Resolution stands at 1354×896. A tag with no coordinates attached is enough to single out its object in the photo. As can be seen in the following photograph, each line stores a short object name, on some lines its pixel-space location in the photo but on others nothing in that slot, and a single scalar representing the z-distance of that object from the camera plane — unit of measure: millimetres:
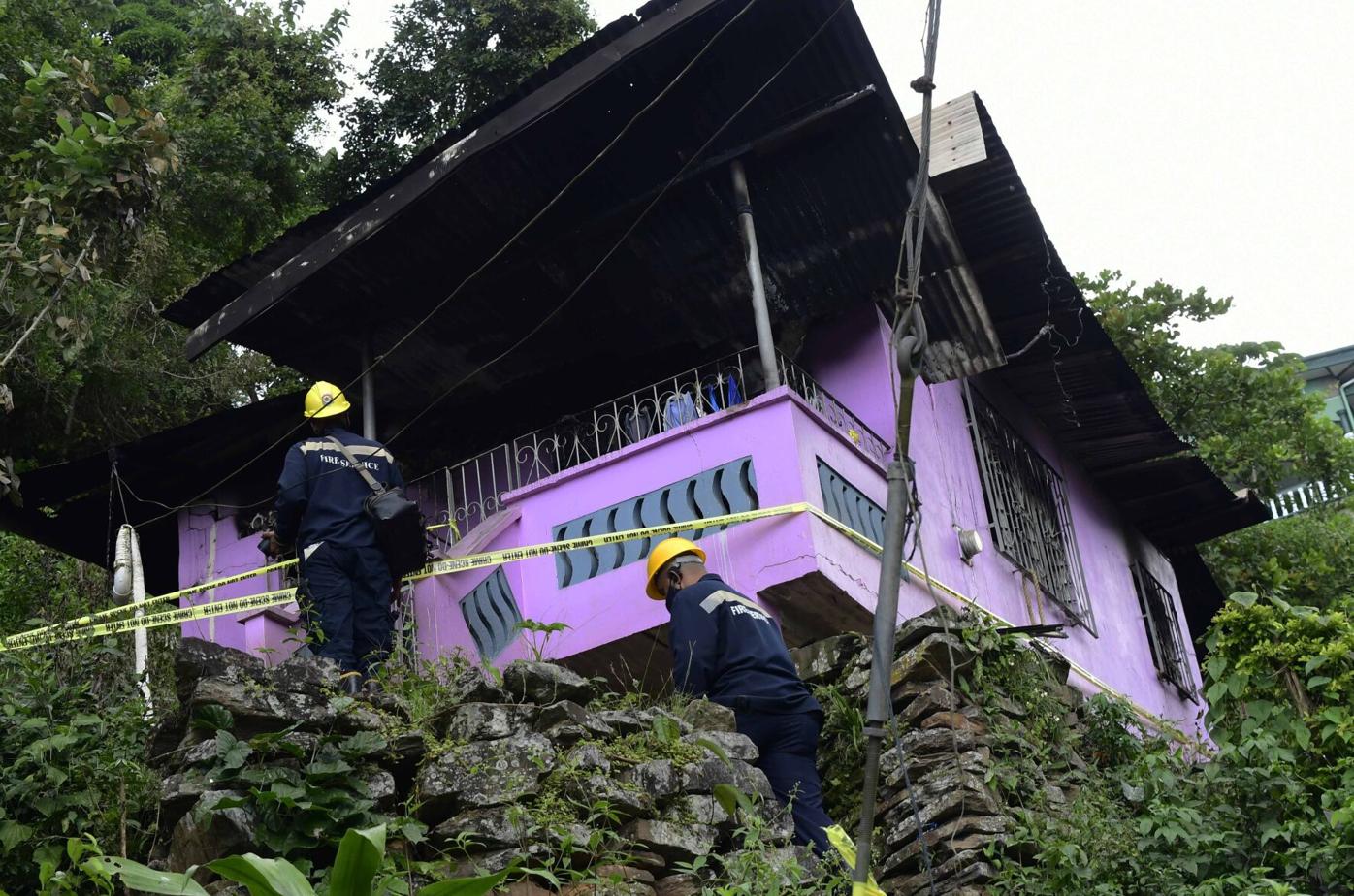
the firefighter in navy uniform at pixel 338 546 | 8086
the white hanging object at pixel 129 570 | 9758
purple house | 9672
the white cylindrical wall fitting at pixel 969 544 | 11438
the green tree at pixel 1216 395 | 18078
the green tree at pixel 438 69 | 18672
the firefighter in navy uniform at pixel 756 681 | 7164
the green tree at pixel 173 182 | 13008
